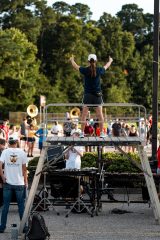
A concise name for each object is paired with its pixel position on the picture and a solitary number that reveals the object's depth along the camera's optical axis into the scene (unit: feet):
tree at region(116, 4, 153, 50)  464.24
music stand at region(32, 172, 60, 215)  54.03
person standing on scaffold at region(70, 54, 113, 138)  46.88
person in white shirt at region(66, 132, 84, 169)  59.57
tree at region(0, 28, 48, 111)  297.33
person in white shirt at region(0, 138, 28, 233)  45.55
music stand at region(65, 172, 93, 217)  53.98
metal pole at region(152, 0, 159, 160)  67.76
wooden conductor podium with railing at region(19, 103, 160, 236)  43.45
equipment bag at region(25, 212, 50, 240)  42.11
